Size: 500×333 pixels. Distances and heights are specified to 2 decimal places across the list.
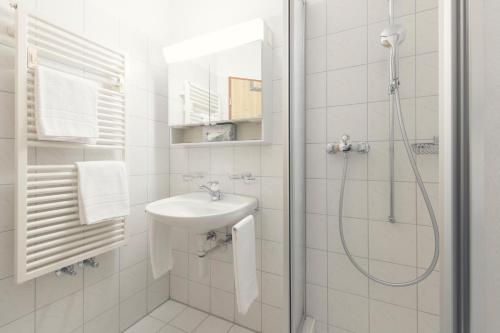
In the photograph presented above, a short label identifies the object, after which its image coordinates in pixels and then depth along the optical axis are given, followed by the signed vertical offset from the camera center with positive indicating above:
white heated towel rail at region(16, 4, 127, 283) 0.96 -0.01
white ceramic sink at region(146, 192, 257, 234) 1.15 -0.27
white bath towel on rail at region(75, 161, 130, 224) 1.14 -0.15
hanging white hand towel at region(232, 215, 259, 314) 1.07 -0.50
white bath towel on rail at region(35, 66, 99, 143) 1.00 +0.28
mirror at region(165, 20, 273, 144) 1.34 +0.47
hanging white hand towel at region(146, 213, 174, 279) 1.42 -0.55
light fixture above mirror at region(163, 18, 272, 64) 1.35 +0.81
